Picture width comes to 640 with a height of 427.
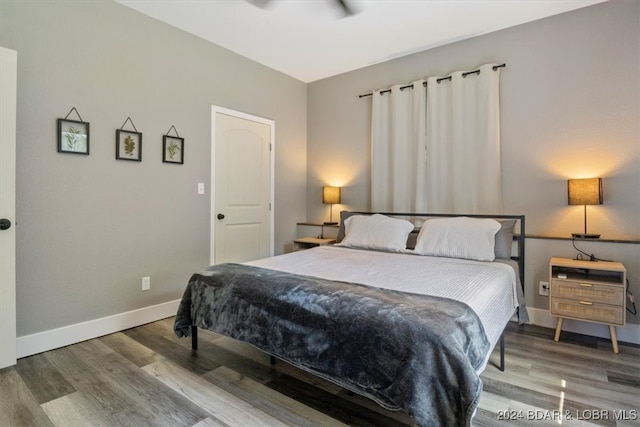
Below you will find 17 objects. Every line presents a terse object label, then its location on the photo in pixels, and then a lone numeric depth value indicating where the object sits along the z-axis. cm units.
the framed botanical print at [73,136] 247
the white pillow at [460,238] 271
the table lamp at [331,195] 425
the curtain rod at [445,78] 320
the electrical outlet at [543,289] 290
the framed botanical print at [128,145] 279
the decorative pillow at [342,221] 373
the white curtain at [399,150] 362
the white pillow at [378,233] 314
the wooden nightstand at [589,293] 237
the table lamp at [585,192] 260
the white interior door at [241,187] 360
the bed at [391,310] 129
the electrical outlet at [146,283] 300
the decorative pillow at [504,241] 278
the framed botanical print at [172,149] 311
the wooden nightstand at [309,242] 403
